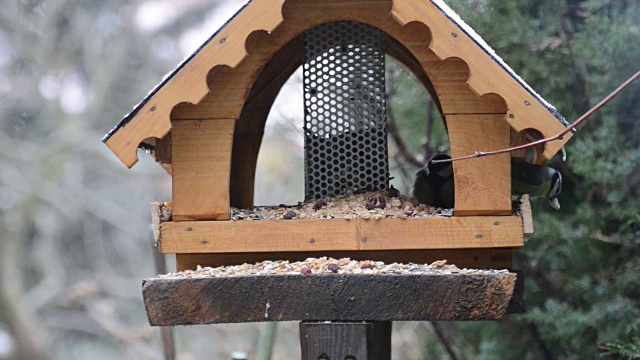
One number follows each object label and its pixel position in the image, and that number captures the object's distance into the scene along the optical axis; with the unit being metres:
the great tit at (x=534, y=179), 4.96
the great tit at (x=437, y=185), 4.67
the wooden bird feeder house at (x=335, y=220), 3.88
